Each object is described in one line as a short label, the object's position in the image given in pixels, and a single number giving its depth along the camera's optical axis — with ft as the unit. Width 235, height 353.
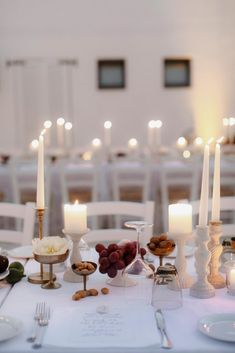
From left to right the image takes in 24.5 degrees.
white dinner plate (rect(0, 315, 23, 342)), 4.30
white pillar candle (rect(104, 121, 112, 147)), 17.45
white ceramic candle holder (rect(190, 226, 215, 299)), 5.35
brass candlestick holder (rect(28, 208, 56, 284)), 5.86
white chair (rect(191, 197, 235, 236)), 8.08
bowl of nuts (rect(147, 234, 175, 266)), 5.63
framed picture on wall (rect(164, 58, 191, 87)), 28.55
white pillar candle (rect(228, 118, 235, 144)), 26.31
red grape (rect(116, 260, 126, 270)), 5.54
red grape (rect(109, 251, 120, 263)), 5.52
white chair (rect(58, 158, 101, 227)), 14.52
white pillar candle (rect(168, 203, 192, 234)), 5.49
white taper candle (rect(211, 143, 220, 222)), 5.73
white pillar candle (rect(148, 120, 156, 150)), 26.66
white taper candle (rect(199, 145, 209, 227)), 5.33
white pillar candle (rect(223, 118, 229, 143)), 27.86
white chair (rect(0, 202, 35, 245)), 8.00
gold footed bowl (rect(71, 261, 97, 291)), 5.28
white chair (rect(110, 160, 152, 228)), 14.65
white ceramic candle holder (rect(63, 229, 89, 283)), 5.82
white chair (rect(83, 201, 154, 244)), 7.99
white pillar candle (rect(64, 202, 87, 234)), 5.80
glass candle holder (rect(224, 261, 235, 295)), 5.45
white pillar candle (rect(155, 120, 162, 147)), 26.70
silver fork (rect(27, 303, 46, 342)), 4.34
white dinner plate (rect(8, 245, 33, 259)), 6.91
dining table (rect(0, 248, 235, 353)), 4.19
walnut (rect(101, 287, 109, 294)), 5.44
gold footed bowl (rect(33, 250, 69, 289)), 5.45
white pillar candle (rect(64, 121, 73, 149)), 27.81
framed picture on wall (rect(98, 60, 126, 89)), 28.40
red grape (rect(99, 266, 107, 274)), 5.57
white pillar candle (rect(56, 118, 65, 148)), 28.38
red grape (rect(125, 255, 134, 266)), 5.64
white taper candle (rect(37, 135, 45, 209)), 5.92
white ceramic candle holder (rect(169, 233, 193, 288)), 5.67
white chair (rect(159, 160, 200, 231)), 14.58
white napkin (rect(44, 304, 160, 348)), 4.25
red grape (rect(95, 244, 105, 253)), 5.66
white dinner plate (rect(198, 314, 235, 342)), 4.30
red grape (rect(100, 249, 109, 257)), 5.55
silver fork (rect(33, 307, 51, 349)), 4.21
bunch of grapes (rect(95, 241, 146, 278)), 5.54
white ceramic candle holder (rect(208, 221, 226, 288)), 5.65
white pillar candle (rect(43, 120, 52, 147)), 26.46
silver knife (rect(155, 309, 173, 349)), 4.19
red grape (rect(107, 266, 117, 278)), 5.57
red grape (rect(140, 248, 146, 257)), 5.90
